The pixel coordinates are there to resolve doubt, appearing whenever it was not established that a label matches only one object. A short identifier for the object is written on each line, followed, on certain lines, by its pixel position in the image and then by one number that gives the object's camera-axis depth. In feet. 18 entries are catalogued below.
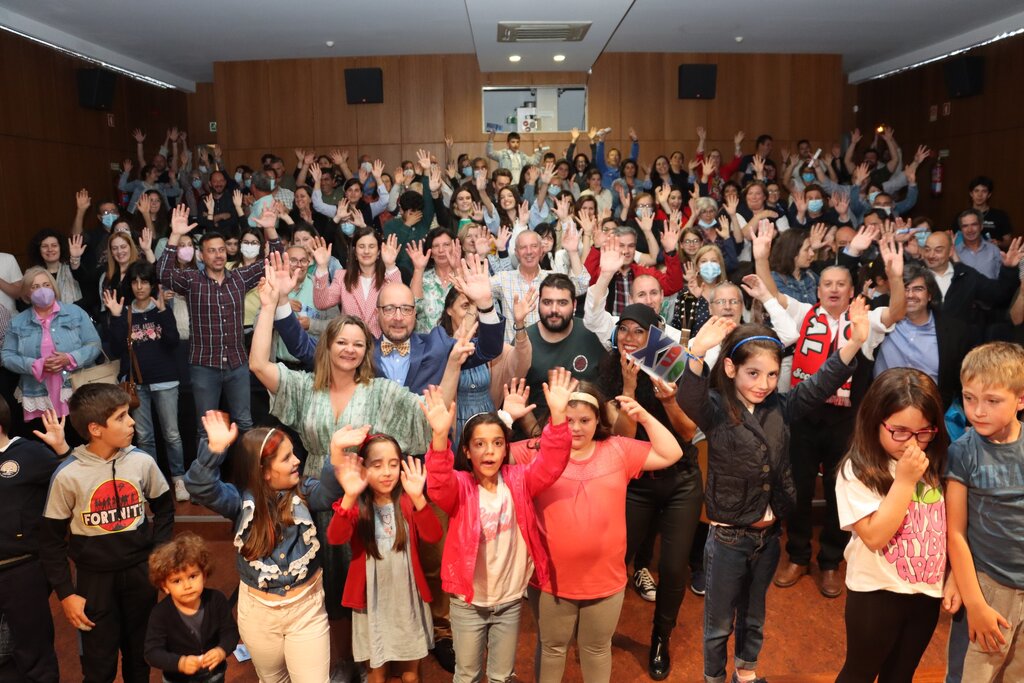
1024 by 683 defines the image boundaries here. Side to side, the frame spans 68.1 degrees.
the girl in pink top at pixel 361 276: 14.43
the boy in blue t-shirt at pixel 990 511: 7.01
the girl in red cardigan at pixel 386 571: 8.51
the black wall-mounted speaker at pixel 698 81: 35.17
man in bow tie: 10.41
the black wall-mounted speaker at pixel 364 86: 34.91
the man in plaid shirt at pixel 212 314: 14.70
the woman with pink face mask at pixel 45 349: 14.75
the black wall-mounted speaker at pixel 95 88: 30.86
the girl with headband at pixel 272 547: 7.94
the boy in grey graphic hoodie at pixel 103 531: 8.34
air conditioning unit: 25.64
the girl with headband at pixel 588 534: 8.21
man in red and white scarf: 11.42
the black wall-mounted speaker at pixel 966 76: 31.42
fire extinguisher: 34.73
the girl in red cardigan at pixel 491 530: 7.77
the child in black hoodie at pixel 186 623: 7.50
